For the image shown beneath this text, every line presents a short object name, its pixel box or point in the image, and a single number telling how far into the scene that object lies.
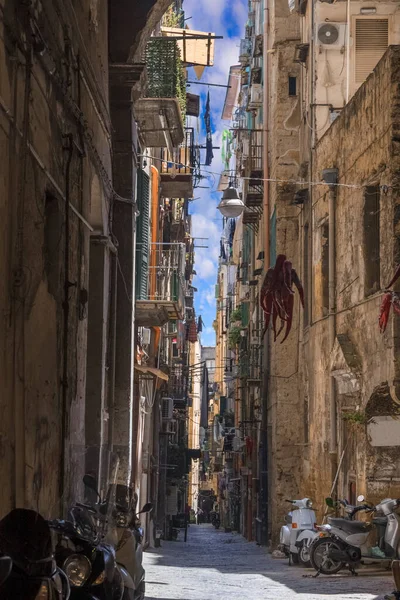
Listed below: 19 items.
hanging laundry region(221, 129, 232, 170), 65.94
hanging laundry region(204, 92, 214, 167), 32.78
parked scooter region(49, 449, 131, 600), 6.21
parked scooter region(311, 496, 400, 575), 14.48
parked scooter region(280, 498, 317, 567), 17.03
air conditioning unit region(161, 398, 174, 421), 37.09
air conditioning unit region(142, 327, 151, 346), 26.25
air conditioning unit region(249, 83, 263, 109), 34.84
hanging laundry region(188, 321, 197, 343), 67.81
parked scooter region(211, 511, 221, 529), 60.19
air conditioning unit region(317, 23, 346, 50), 23.09
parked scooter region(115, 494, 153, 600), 8.71
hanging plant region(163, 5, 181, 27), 31.20
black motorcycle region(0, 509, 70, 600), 4.85
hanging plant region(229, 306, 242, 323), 48.16
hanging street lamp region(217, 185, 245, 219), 20.14
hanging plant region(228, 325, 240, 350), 44.34
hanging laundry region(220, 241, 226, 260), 77.55
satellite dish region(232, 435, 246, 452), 41.83
